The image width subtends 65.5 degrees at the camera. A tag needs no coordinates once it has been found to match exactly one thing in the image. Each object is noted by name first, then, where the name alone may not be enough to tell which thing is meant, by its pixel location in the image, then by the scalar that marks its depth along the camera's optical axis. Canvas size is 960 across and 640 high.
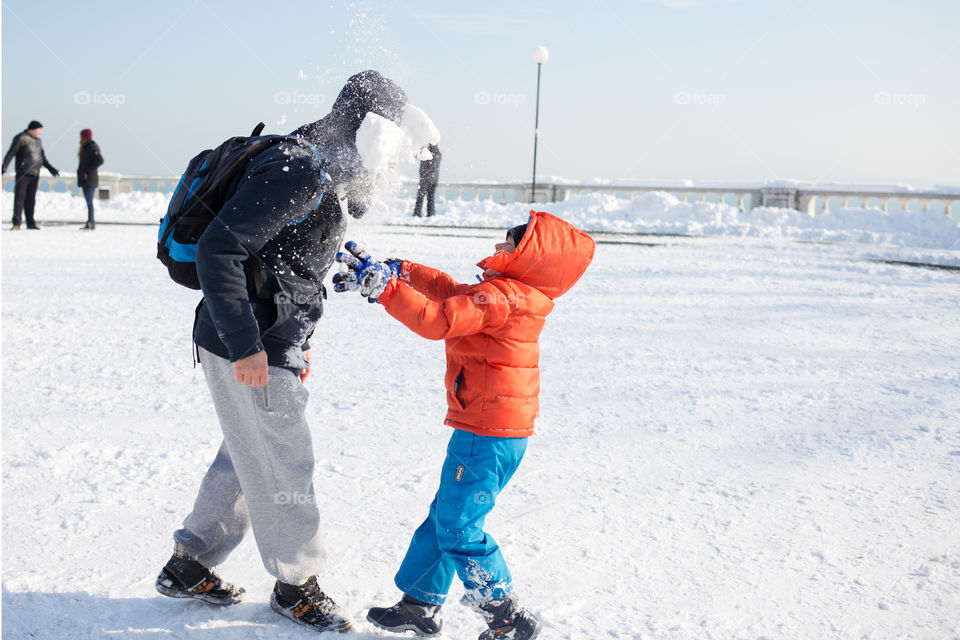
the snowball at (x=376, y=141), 2.05
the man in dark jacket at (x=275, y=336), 1.96
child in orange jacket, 2.24
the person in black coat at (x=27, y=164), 12.06
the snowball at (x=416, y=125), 2.22
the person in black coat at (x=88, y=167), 13.03
